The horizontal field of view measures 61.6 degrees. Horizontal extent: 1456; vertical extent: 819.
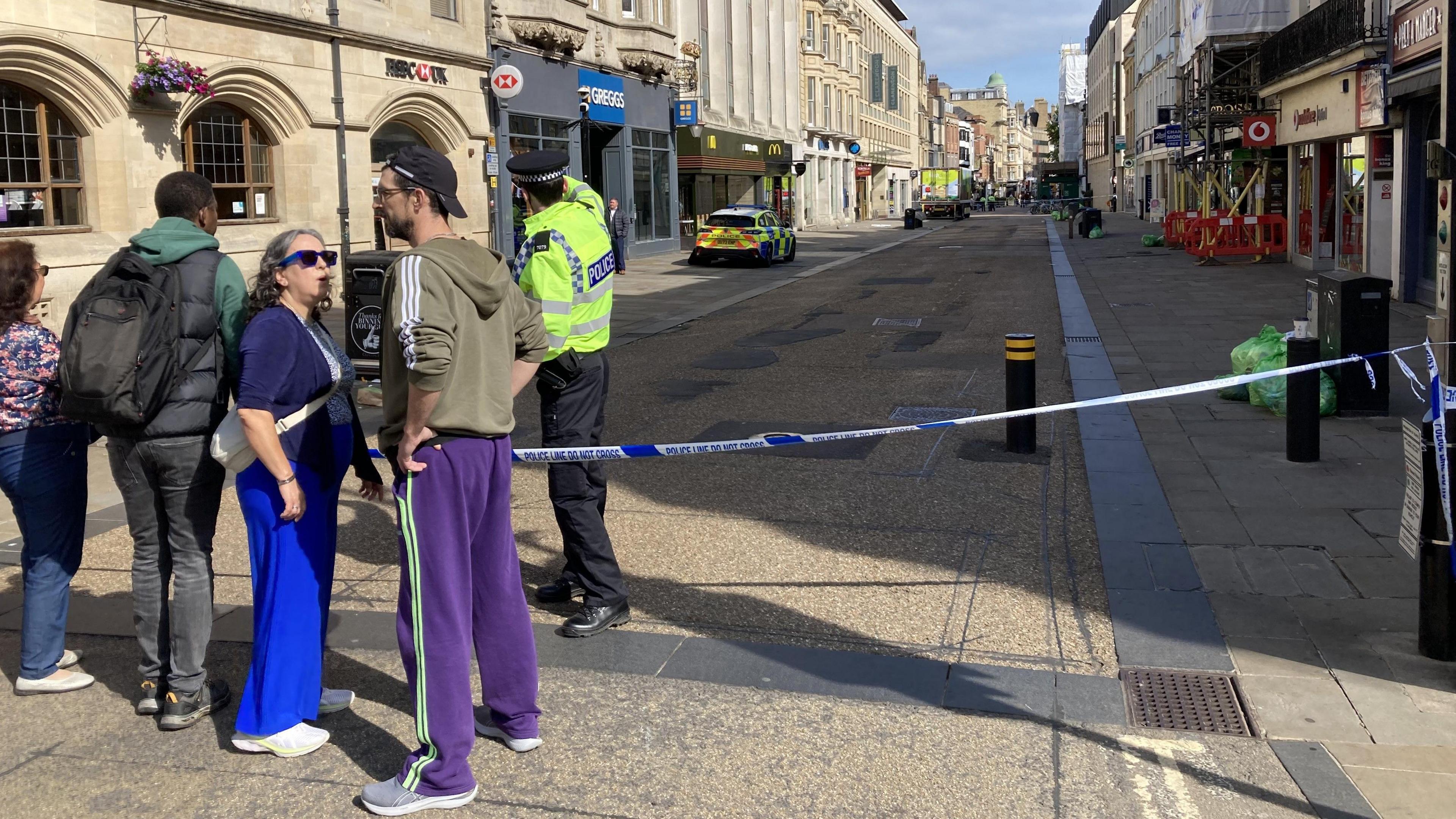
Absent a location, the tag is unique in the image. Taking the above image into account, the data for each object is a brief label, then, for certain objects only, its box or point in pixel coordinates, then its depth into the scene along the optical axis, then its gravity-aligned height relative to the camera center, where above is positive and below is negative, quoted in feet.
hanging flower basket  51.26 +8.95
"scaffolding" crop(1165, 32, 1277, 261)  96.99 +11.65
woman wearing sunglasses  12.57 -2.09
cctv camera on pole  84.07 +12.66
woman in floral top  14.25 -2.10
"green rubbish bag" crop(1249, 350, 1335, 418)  30.25 -3.32
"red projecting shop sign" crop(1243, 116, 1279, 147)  87.30 +9.22
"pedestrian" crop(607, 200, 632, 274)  93.50 +3.78
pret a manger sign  51.06 +9.98
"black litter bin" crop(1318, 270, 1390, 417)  29.63 -1.79
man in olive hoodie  11.41 -1.55
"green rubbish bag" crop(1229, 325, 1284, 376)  31.76 -2.32
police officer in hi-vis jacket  15.65 -0.84
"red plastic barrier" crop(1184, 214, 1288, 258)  91.81 +1.92
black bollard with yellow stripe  28.73 -2.45
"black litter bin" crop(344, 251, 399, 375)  37.83 -0.55
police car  100.78 +3.11
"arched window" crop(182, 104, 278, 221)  57.77 +6.26
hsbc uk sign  71.05 +12.61
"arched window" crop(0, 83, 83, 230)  47.55 +5.10
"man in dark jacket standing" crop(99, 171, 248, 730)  13.48 -1.95
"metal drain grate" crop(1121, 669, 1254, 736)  13.62 -5.08
